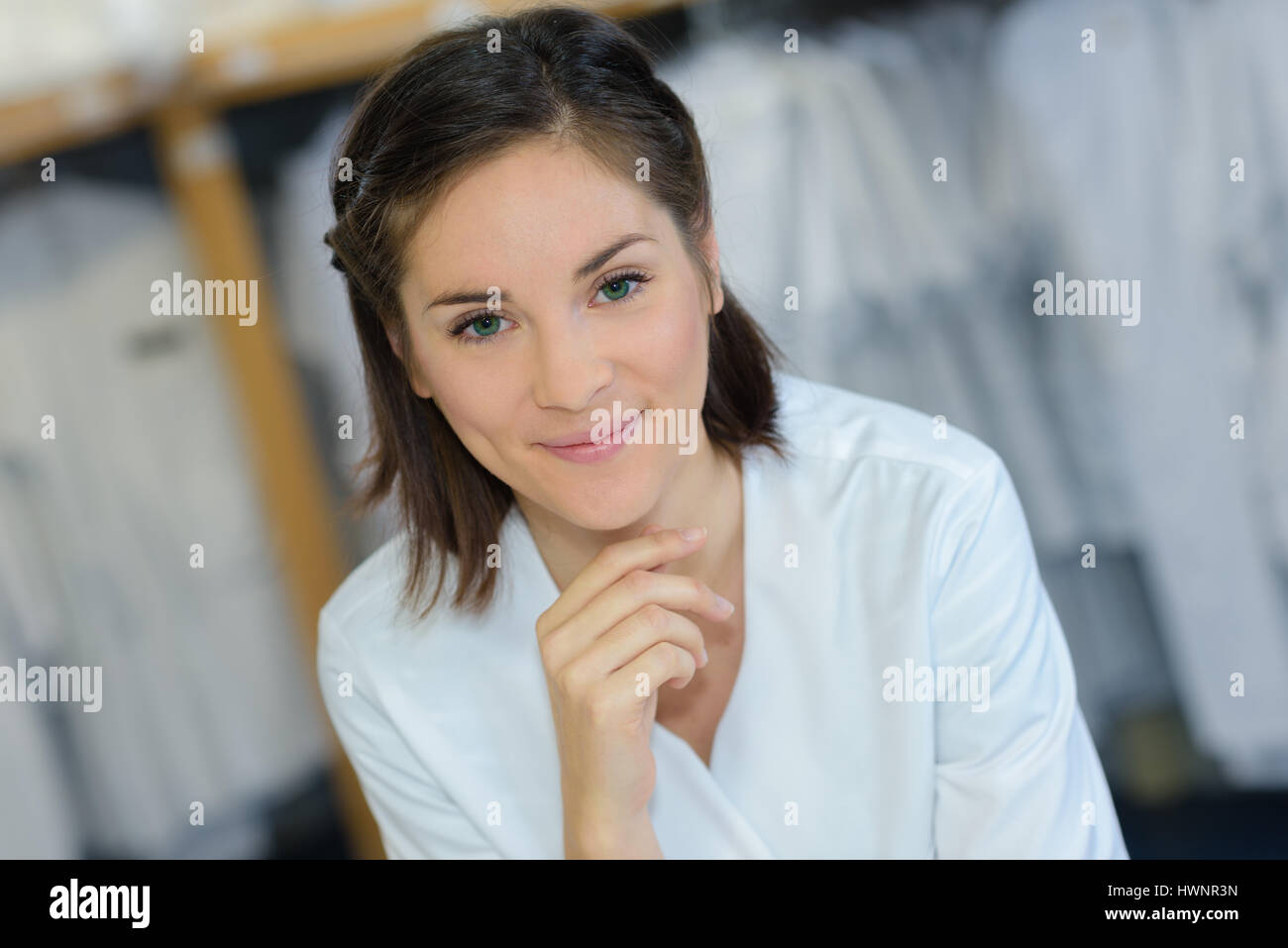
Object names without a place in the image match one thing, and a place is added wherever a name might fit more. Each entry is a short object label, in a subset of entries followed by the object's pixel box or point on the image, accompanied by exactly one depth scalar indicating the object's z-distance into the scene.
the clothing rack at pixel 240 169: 1.57
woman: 0.84
